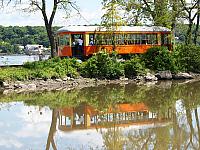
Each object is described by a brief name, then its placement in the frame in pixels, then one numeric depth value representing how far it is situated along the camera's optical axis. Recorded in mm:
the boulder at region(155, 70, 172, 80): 33103
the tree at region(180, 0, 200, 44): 41281
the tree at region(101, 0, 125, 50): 35781
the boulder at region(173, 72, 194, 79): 33606
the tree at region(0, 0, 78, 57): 32766
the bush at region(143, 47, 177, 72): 33844
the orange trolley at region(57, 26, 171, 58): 35094
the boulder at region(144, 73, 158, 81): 31892
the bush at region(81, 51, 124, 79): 30812
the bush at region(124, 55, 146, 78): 32188
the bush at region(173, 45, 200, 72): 35688
